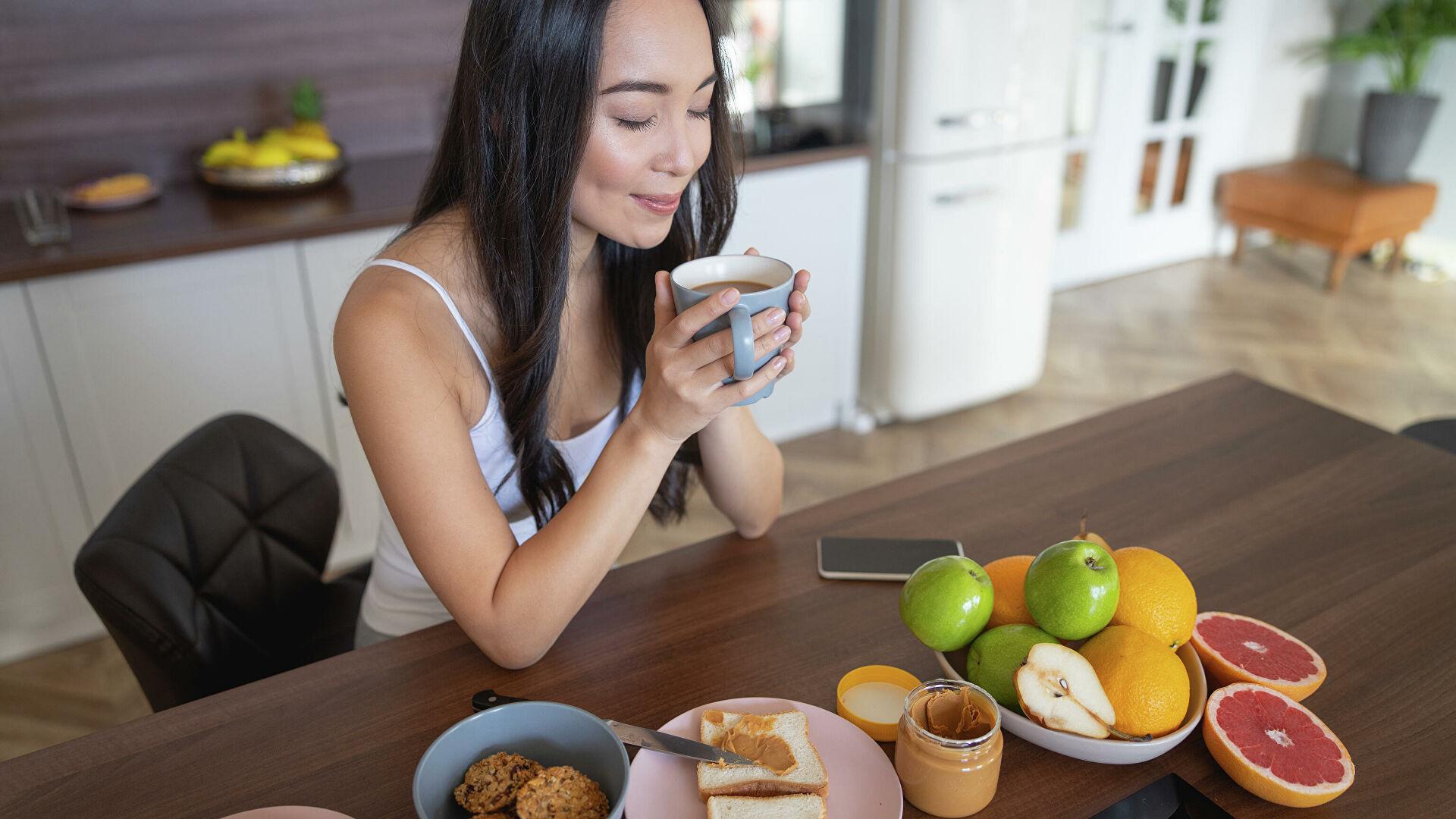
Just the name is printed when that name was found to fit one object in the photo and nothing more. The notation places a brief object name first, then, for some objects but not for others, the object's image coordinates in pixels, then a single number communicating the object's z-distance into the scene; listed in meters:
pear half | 0.82
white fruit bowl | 0.82
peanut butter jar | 0.78
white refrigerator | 2.76
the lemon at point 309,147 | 2.37
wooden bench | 4.04
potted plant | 4.05
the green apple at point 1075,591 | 0.83
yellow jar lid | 0.88
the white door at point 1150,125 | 4.00
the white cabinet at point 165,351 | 2.03
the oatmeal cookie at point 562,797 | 0.72
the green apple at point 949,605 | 0.86
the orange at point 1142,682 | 0.81
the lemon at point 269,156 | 2.30
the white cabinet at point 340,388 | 2.20
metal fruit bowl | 2.30
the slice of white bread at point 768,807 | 0.78
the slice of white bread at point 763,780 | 0.80
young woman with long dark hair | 0.98
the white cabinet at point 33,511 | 2.00
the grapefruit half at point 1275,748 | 0.81
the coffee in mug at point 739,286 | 0.96
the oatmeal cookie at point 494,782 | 0.74
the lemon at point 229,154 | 2.33
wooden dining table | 0.85
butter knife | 0.83
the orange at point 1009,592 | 0.90
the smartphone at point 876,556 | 1.11
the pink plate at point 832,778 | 0.81
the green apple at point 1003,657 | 0.85
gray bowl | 0.75
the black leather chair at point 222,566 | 1.11
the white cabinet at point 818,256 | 2.67
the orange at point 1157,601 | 0.87
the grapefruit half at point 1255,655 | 0.91
